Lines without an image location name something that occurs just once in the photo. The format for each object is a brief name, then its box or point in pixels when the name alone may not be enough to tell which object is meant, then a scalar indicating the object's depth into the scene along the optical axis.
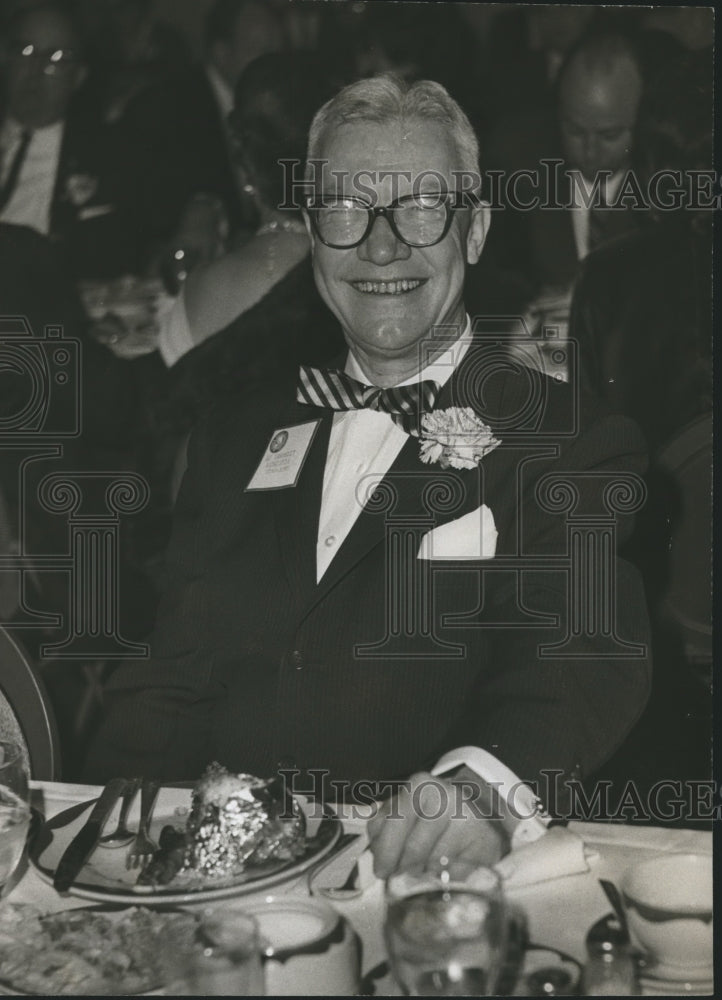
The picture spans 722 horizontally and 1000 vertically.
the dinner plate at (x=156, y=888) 2.26
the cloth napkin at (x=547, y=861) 2.26
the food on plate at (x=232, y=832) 2.27
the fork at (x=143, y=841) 2.30
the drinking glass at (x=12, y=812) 2.26
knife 2.27
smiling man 2.47
